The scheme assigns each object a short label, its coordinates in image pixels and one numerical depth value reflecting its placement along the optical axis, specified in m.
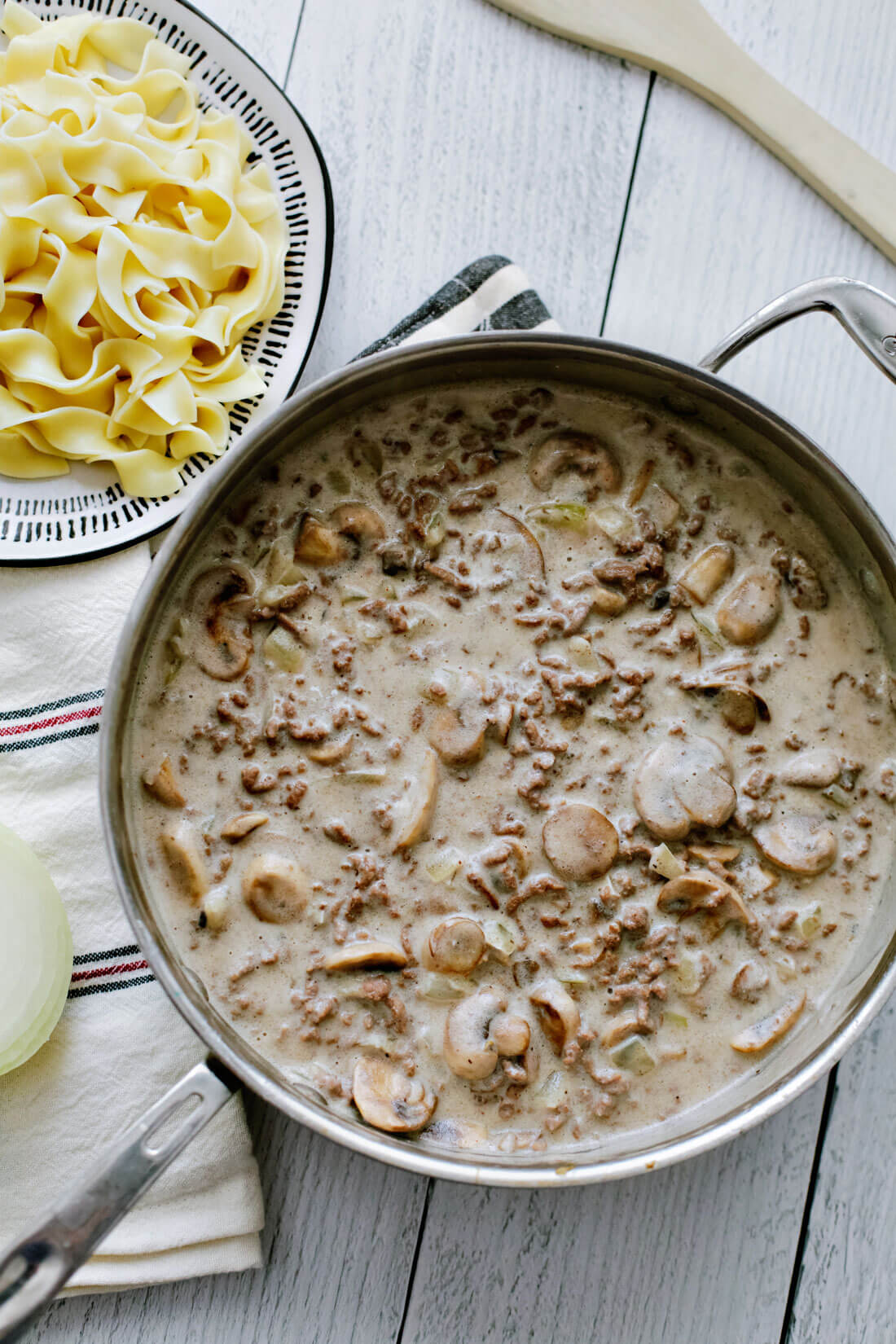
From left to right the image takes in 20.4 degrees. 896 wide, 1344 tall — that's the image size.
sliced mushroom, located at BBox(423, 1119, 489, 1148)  0.92
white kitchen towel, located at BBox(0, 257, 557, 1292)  0.95
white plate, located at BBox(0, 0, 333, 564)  0.96
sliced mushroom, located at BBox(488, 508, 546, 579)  0.94
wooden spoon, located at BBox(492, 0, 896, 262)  1.01
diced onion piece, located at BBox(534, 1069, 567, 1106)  0.92
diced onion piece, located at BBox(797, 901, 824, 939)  0.94
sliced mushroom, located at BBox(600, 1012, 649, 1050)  0.92
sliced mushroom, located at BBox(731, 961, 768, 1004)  0.93
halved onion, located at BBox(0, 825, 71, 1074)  0.92
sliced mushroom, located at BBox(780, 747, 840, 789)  0.94
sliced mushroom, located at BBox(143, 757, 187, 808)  0.92
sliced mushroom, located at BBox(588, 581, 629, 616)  0.94
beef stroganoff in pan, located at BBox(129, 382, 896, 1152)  0.92
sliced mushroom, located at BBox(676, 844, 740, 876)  0.93
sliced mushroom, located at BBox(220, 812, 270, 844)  0.92
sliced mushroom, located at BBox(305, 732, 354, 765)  0.92
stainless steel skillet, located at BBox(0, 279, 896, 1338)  0.88
